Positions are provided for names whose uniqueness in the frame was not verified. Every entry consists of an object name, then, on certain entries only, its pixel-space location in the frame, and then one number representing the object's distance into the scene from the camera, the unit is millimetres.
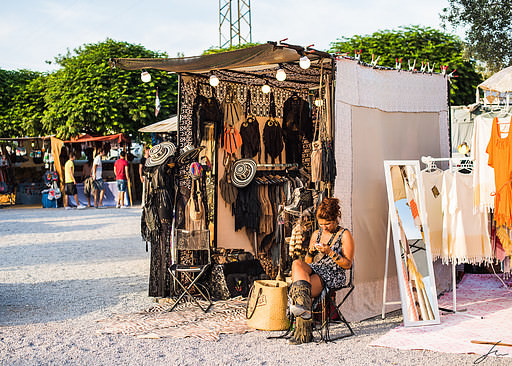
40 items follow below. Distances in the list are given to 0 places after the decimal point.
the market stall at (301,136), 5324
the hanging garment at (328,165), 5152
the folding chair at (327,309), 4680
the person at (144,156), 17091
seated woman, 4504
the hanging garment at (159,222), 6027
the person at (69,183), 16625
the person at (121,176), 16500
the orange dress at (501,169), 5027
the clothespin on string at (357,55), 5512
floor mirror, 5020
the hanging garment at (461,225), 5578
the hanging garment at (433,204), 5863
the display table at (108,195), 17734
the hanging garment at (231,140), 6727
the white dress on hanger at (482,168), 5324
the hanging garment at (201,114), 6391
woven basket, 4887
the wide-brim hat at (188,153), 6082
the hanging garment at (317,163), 5195
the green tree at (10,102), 22766
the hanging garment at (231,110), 6691
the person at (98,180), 16766
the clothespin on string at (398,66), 5910
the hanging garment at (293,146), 7000
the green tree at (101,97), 19078
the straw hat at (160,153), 6051
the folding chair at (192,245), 6045
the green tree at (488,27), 17906
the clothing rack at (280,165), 6891
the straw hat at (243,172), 6605
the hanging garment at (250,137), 6828
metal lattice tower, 21500
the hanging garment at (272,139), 6949
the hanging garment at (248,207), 6688
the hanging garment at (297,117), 6941
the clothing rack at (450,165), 5434
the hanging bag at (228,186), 6703
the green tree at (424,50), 16922
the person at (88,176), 17234
